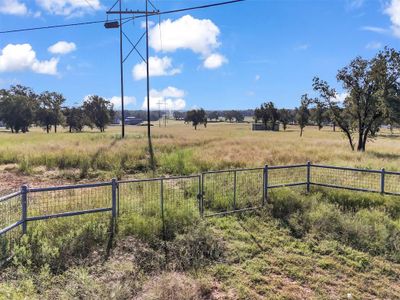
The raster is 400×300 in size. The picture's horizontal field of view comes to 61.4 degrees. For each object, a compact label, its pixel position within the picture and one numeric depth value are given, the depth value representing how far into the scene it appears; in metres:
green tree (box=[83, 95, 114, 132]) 73.75
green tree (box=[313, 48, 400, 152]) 24.58
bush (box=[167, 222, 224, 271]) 5.71
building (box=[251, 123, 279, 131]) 83.12
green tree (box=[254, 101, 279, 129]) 76.45
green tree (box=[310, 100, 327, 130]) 56.83
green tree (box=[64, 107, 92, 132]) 75.79
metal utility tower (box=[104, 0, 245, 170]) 18.84
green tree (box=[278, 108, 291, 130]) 84.68
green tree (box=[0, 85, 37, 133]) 61.94
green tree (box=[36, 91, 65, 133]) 69.06
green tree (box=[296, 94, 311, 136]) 62.94
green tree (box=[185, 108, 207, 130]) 91.56
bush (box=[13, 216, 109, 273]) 5.27
